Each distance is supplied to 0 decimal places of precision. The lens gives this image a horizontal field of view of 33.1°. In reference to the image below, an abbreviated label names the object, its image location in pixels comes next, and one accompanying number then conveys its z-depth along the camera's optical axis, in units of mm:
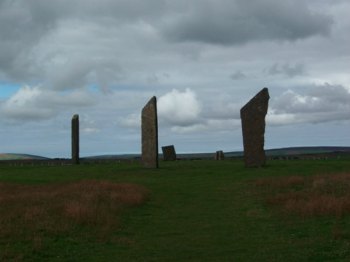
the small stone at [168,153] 53656
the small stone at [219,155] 55812
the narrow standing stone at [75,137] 51375
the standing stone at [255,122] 36656
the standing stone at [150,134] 39562
